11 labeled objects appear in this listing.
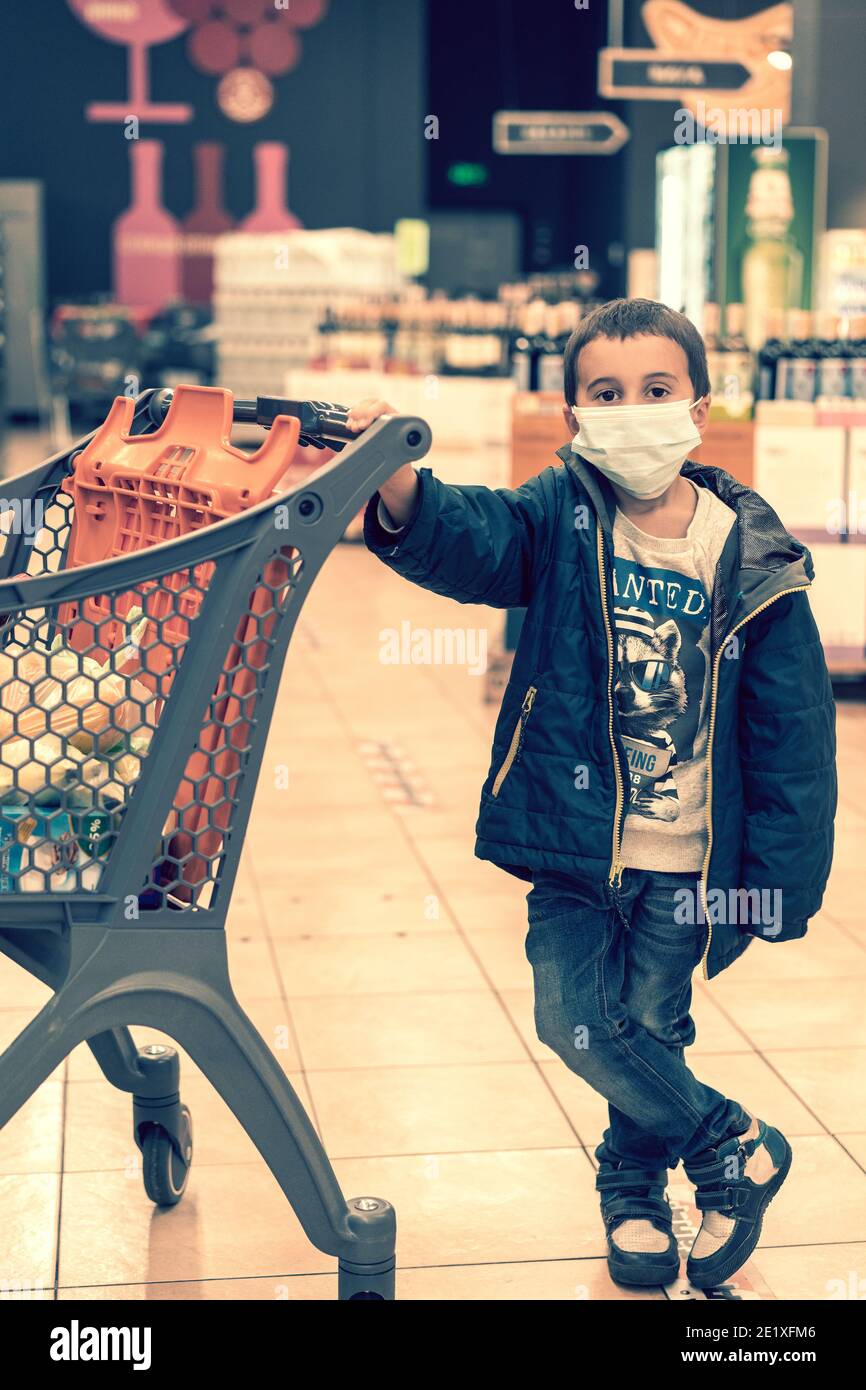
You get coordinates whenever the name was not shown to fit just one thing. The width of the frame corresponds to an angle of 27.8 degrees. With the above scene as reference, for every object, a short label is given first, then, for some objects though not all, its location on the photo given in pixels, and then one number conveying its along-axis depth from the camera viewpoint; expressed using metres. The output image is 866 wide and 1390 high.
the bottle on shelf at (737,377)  6.32
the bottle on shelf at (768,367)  6.57
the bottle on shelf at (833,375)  6.56
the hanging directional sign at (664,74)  9.83
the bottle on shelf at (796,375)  6.52
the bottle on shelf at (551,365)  6.36
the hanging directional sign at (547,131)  11.95
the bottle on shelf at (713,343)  6.51
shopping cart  1.84
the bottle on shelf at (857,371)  6.58
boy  2.13
